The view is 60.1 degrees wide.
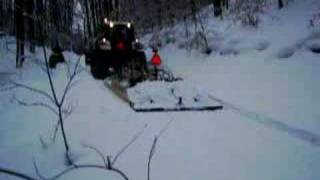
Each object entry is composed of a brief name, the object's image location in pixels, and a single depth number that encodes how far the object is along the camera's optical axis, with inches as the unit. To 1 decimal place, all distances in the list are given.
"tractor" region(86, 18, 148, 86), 414.1
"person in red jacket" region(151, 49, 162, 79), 428.1
